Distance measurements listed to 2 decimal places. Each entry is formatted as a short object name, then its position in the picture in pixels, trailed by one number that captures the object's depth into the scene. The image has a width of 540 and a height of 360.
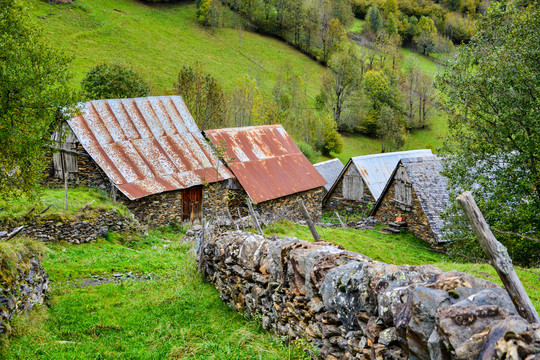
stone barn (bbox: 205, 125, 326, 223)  23.72
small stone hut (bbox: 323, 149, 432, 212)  29.39
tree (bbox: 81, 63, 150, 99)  34.88
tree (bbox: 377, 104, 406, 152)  61.84
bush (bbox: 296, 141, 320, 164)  48.00
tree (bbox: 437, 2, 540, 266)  13.90
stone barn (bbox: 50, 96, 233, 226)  20.11
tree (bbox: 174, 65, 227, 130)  42.78
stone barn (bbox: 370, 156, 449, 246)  22.48
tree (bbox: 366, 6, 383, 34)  99.38
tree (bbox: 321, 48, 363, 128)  67.62
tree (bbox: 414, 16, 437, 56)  94.81
